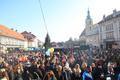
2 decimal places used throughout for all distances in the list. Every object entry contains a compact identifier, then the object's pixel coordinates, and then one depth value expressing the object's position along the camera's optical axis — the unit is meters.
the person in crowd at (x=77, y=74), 4.07
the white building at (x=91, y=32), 33.44
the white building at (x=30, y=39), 47.01
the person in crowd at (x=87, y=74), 3.63
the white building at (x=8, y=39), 25.05
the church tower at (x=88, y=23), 38.73
